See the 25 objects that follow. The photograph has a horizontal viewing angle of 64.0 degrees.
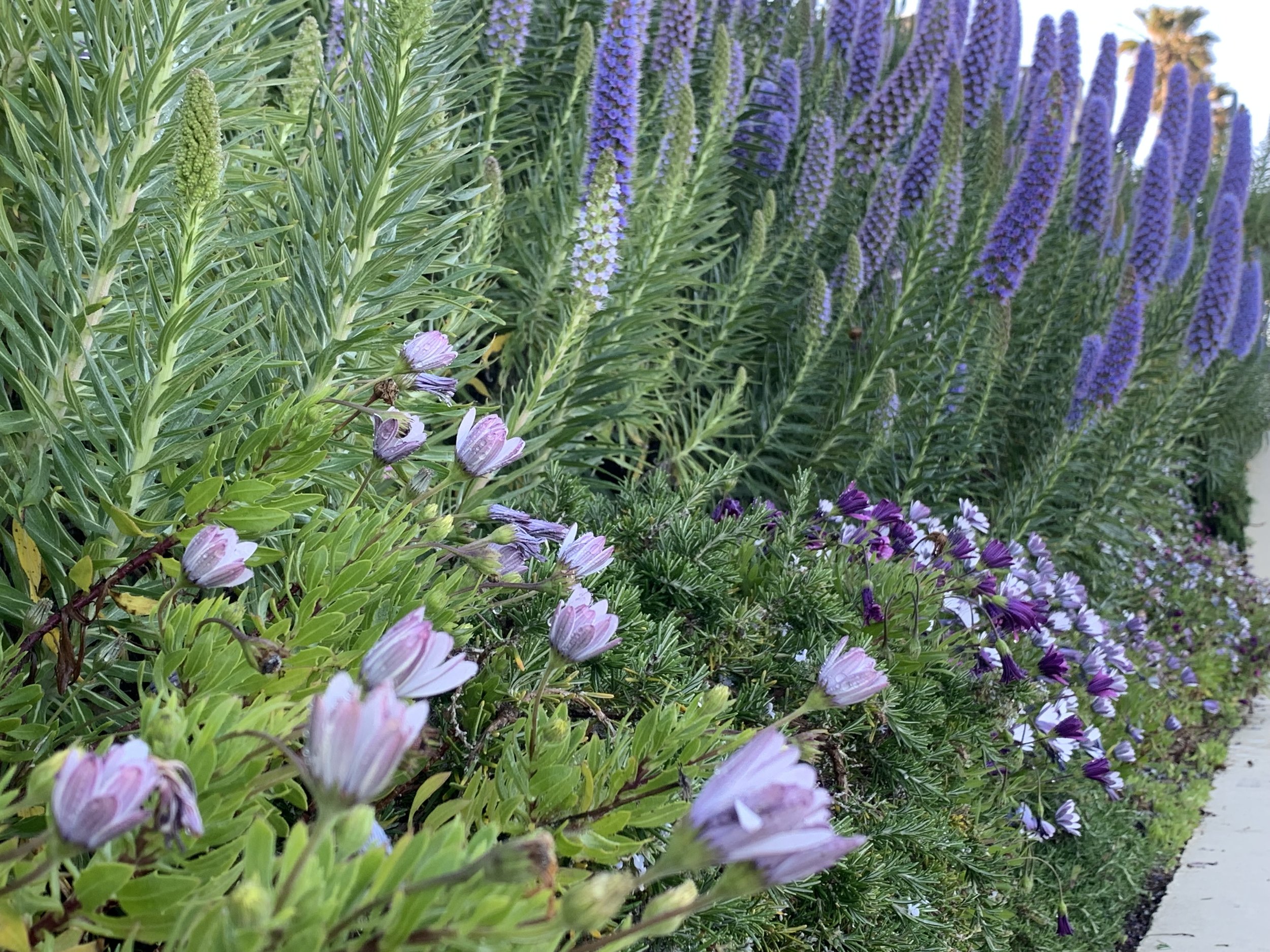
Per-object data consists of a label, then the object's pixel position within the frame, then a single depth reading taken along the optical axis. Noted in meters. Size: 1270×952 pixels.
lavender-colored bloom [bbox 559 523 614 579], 1.21
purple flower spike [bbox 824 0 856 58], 5.13
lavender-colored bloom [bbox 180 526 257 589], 0.88
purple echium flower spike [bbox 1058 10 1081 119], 6.13
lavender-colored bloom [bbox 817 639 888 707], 1.01
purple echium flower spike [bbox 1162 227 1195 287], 7.27
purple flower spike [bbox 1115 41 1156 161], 8.41
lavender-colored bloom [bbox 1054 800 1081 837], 2.48
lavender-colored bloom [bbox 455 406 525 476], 1.16
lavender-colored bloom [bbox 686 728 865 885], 0.59
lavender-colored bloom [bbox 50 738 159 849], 0.54
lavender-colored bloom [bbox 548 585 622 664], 0.96
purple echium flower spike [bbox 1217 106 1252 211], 8.04
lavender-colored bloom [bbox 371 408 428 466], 1.18
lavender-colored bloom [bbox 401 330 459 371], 1.27
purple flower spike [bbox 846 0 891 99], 4.80
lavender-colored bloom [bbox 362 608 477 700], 0.69
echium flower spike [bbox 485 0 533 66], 2.98
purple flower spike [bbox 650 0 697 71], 3.66
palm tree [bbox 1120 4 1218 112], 27.66
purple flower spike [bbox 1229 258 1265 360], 7.81
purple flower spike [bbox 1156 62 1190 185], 8.12
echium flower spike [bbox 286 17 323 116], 1.89
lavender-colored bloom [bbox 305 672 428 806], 0.54
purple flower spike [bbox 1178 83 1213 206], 8.89
